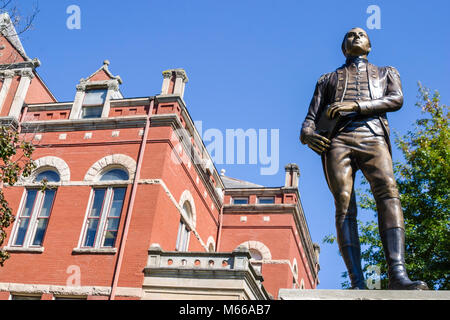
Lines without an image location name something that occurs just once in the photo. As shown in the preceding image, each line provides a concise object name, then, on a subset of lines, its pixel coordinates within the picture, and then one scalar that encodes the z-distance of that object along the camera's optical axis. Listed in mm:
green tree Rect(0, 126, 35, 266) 12266
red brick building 16453
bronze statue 4891
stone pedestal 3939
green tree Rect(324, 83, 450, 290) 17219
